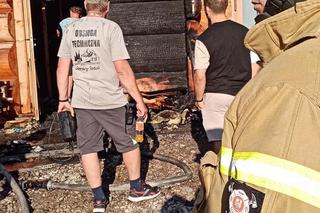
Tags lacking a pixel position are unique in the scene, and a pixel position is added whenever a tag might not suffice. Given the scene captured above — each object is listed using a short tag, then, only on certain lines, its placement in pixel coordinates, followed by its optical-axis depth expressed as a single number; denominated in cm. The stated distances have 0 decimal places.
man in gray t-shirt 452
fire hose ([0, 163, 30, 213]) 479
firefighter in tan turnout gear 118
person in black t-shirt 462
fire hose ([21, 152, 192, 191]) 525
